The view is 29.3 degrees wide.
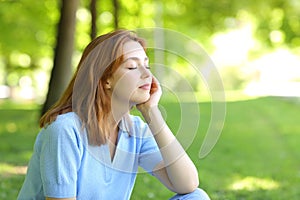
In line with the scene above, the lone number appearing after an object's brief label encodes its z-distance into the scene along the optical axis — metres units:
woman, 2.36
